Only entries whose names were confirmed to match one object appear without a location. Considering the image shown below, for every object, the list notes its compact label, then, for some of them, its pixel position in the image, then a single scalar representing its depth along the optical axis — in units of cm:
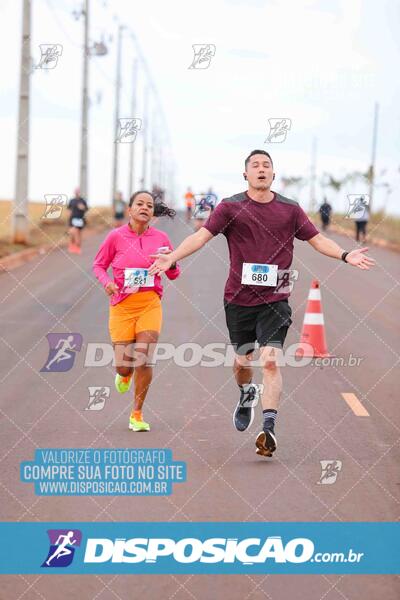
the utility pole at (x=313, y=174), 9731
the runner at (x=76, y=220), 3272
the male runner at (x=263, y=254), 927
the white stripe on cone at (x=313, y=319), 1502
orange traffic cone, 1492
